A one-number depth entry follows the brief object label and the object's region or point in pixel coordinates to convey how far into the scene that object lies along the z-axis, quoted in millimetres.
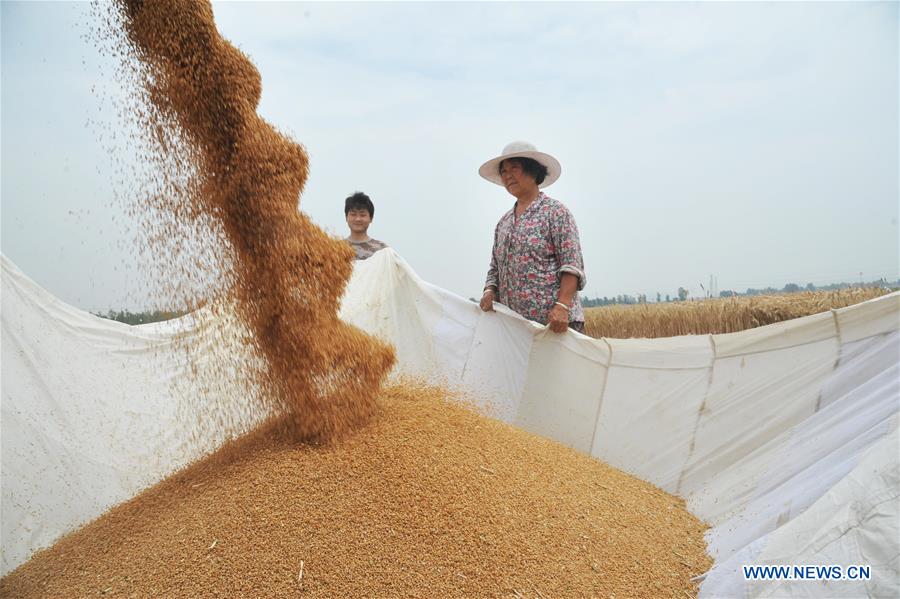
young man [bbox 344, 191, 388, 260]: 4078
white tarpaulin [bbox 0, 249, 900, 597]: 1577
